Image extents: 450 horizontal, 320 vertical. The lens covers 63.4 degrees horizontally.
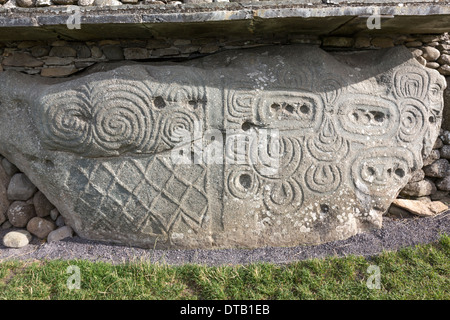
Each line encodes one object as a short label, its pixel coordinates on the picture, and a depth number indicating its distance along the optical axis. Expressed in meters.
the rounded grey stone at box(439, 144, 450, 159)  4.01
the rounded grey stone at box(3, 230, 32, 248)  3.45
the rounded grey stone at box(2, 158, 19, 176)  3.67
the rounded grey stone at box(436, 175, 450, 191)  3.99
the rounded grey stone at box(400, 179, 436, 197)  3.95
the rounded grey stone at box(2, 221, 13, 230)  3.72
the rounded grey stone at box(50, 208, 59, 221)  3.67
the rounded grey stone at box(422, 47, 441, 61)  3.79
